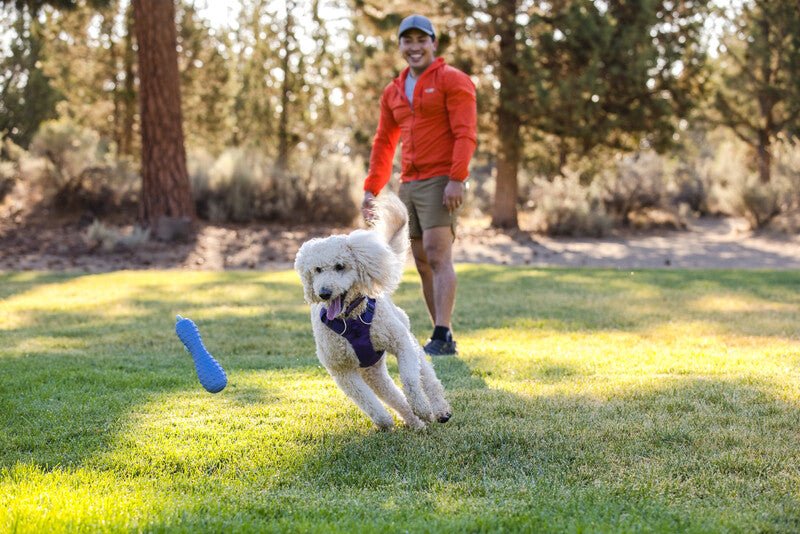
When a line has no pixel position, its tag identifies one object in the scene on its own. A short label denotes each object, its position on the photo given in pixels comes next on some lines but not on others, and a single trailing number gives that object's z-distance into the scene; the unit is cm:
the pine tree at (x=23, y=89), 1977
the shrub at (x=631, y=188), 1923
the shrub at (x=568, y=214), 1758
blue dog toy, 422
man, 601
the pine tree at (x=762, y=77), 2280
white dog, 402
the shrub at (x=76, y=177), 1656
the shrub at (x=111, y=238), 1359
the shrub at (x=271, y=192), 1684
